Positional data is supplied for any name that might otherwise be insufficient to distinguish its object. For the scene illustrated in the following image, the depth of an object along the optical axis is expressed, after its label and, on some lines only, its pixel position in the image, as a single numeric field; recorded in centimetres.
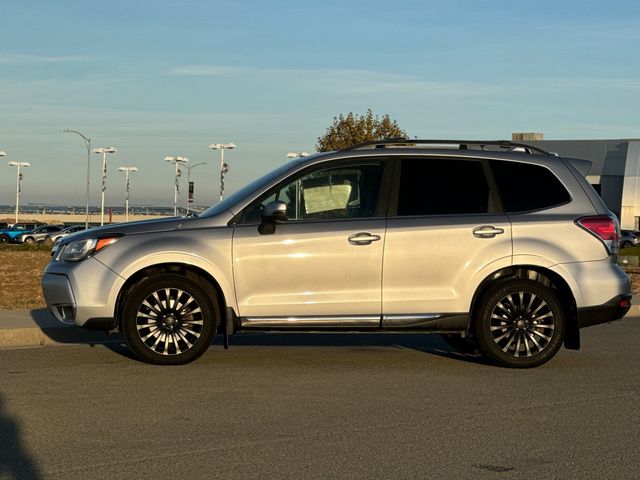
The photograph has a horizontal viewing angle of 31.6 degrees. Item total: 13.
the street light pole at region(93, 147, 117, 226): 10481
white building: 9600
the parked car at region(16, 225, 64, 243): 8688
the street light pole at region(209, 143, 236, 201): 8175
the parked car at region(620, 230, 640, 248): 7588
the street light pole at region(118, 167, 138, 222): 13100
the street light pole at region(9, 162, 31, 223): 12925
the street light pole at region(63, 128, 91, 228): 8544
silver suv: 1025
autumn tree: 7756
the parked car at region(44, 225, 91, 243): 8281
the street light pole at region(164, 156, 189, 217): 10262
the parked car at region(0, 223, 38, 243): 8819
